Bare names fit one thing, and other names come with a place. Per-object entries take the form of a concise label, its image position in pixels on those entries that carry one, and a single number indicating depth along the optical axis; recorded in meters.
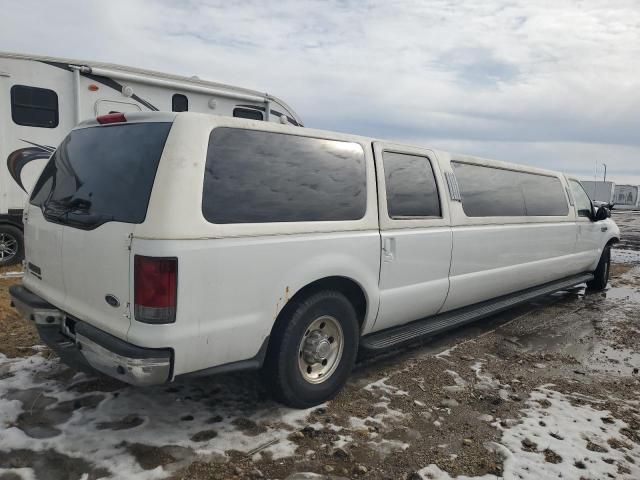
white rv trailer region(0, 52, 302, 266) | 7.29
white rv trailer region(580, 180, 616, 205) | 52.44
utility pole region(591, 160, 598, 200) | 53.17
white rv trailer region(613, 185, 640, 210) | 54.97
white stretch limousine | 2.70
